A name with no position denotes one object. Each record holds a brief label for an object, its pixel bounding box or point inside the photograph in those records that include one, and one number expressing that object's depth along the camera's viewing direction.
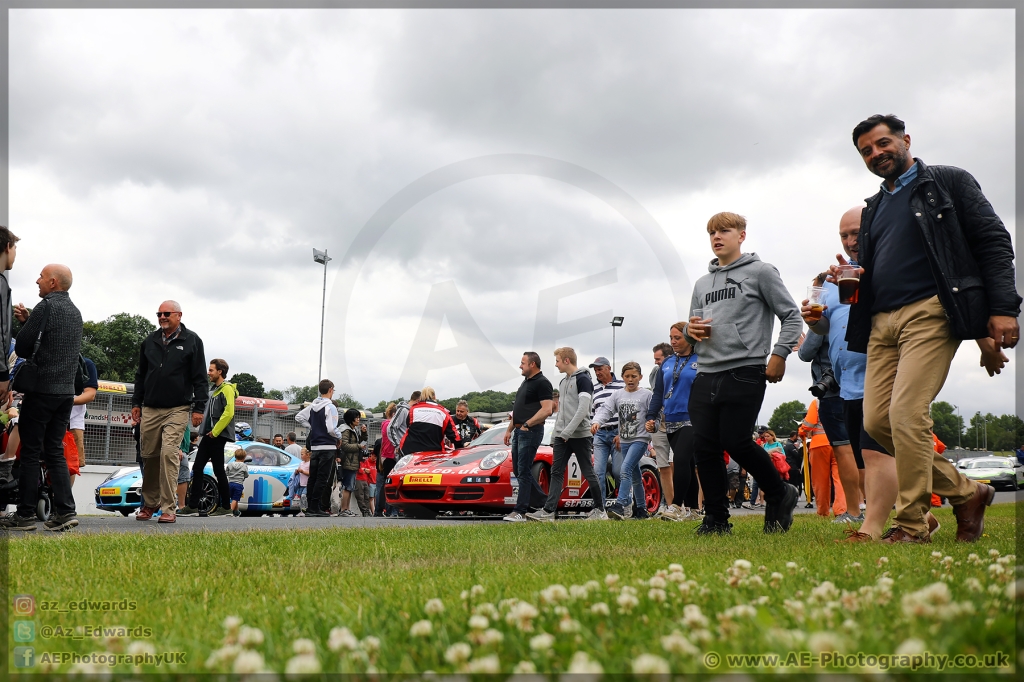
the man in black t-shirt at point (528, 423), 9.34
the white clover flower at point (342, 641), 1.66
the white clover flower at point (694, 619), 1.73
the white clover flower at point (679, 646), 1.47
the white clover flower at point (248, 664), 1.44
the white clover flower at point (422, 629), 1.79
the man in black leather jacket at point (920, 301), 4.27
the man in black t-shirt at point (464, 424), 15.09
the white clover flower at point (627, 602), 1.98
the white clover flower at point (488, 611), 1.92
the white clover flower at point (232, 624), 1.83
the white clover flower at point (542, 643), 1.55
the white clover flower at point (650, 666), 1.30
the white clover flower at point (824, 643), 1.34
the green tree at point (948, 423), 163.12
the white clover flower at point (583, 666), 1.33
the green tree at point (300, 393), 85.47
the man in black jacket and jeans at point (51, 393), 6.79
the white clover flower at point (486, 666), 1.41
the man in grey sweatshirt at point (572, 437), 9.20
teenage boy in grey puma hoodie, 5.49
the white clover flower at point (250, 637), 1.73
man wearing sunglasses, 8.26
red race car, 10.70
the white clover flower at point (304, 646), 1.56
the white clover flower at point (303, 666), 1.37
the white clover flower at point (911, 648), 1.30
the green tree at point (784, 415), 145.85
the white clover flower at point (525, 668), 1.46
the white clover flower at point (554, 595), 2.07
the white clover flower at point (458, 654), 1.51
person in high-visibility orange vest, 9.55
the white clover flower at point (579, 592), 2.17
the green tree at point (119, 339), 69.12
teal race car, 12.98
